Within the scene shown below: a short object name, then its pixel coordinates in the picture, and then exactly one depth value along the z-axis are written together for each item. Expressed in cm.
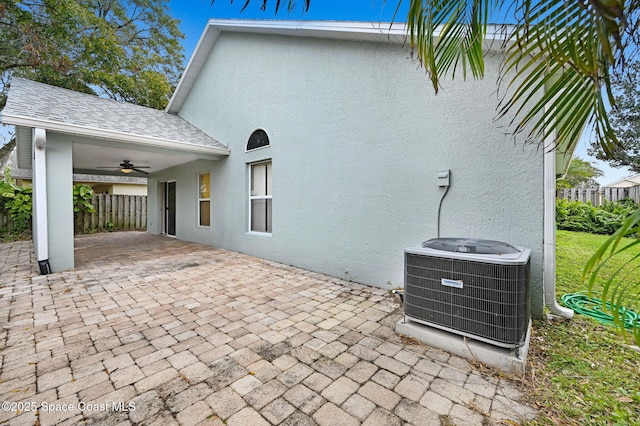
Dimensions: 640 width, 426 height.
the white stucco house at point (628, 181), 1364
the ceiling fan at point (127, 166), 829
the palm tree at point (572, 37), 99
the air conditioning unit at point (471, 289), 229
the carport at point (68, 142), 485
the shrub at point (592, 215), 935
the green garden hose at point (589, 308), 314
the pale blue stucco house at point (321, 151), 343
